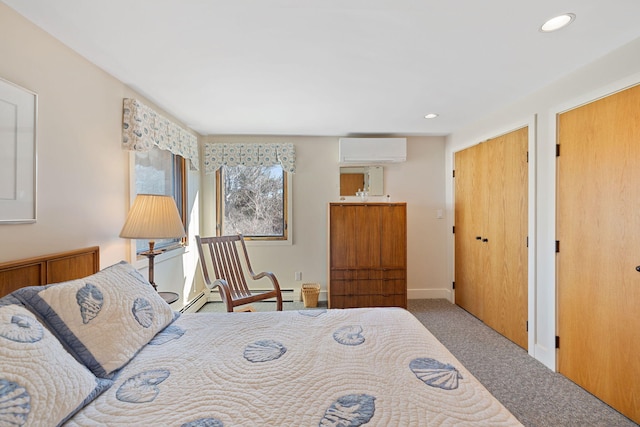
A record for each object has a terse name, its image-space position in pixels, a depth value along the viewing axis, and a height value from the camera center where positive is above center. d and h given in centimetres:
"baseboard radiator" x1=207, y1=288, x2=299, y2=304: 397 -114
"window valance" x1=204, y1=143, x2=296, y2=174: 388 +80
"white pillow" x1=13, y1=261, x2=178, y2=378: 111 -44
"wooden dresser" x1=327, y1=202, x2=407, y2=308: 348 -50
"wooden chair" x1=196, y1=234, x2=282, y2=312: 283 -62
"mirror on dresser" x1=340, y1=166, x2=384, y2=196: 405 +48
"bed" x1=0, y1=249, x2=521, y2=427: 86 -62
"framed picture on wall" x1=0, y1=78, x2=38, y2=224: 139 +30
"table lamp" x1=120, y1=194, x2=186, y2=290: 202 -5
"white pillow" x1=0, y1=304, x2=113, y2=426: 76 -48
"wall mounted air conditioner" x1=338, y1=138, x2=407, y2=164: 386 +87
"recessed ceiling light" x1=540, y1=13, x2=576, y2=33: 155 +107
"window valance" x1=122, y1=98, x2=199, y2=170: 231 +75
